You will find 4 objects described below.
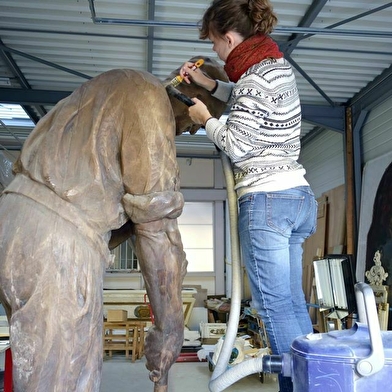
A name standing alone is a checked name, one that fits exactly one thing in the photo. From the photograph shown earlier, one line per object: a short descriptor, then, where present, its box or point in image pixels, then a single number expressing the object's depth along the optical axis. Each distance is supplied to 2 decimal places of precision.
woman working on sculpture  1.77
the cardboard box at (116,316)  7.40
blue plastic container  1.19
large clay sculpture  1.39
